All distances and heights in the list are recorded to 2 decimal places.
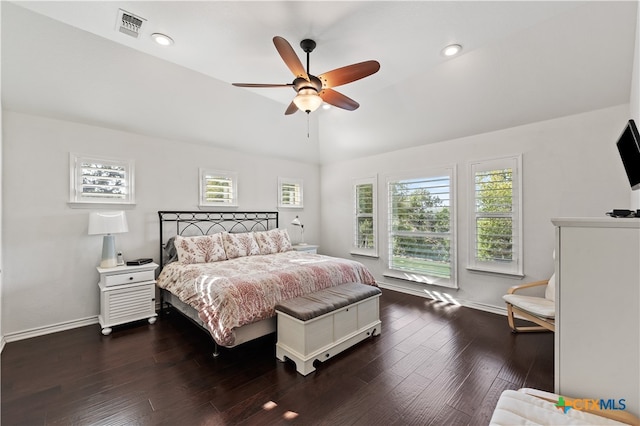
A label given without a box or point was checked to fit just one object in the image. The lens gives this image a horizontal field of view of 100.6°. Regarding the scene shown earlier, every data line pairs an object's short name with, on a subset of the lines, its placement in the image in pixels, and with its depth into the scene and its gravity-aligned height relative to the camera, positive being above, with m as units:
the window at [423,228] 4.29 -0.28
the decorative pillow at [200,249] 3.68 -0.53
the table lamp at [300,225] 5.49 -0.28
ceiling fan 2.19 +1.22
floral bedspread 2.50 -0.80
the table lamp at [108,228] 3.19 -0.20
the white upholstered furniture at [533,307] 2.69 -1.02
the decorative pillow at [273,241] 4.51 -0.52
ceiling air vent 2.29 +1.70
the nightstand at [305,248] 5.28 -0.73
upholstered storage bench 2.40 -1.10
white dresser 1.11 -0.43
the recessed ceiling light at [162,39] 2.55 +1.69
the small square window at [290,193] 5.64 +0.42
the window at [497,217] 3.62 -0.07
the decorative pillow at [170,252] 3.85 -0.60
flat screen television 1.56 +0.38
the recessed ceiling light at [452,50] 2.74 +1.71
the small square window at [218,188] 4.52 +0.42
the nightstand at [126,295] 3.17 -1.03
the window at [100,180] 3.37 +0.42
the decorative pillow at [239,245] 4.11 -0.53
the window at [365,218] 5.28 -0.13
